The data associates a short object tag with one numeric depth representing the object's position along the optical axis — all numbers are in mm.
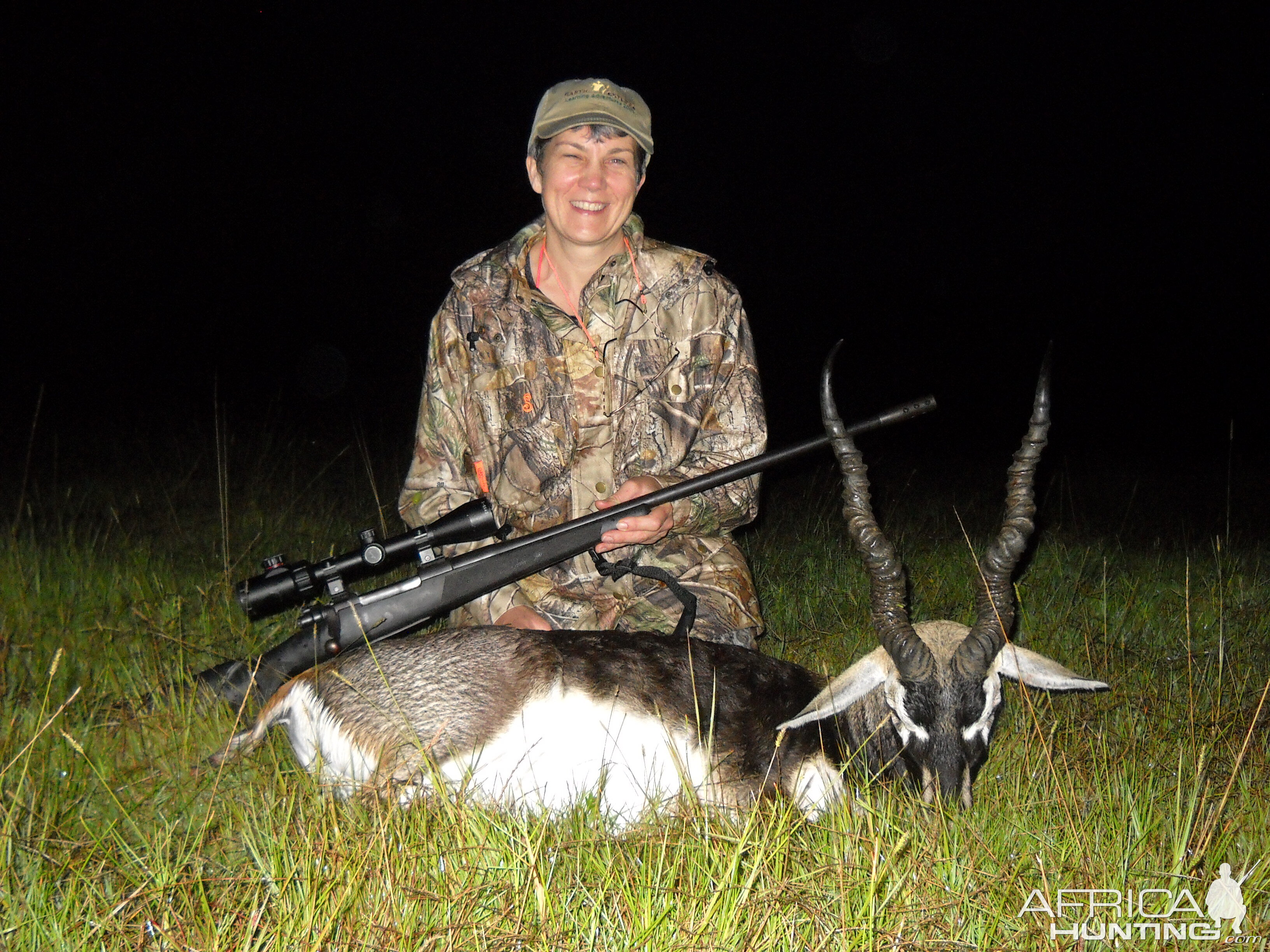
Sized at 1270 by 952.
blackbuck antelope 3002
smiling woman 4430
